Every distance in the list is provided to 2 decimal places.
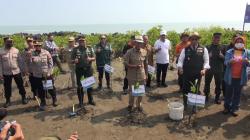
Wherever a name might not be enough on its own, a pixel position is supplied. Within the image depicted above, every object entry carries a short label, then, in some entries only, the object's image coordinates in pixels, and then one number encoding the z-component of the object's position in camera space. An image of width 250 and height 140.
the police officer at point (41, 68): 5.23
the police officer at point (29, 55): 5.37
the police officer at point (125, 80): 5.97
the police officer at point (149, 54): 5.90
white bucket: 4.80
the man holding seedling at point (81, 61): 5.18
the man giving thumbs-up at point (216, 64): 5.19
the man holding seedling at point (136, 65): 4.92
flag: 7.68
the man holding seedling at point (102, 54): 6.07
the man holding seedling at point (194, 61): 4.78
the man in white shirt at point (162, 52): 6.21
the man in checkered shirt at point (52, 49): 7.56
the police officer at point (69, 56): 6.35
